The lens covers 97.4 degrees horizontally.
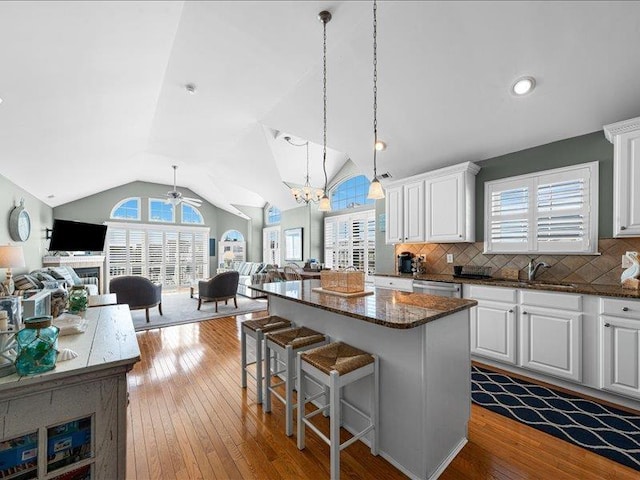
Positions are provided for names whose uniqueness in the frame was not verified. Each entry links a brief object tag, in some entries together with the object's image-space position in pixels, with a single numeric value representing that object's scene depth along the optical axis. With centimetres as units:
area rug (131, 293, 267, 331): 489
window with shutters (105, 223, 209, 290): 866
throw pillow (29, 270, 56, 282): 467
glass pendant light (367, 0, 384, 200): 220
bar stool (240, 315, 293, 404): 237
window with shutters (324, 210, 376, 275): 596
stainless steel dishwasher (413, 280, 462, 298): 324
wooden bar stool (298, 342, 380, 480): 153
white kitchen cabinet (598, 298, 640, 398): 220
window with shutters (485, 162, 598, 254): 284
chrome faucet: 310
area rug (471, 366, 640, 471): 186
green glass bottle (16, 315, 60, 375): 106
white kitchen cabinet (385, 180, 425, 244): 398
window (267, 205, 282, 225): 983
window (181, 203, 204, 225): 988
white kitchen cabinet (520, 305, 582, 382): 247
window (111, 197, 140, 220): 868
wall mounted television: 511
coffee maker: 429
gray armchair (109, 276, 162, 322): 459
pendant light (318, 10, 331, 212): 227
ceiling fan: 677
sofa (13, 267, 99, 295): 414
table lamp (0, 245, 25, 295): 292
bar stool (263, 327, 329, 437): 196
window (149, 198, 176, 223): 925
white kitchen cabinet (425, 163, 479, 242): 354
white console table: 103
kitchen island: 157
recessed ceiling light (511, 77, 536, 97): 258
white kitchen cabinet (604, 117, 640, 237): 237
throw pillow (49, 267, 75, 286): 526
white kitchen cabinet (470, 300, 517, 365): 283
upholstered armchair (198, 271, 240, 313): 555
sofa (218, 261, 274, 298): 749
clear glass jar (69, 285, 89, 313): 204
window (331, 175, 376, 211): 612
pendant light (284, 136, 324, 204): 480
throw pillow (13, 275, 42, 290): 408
